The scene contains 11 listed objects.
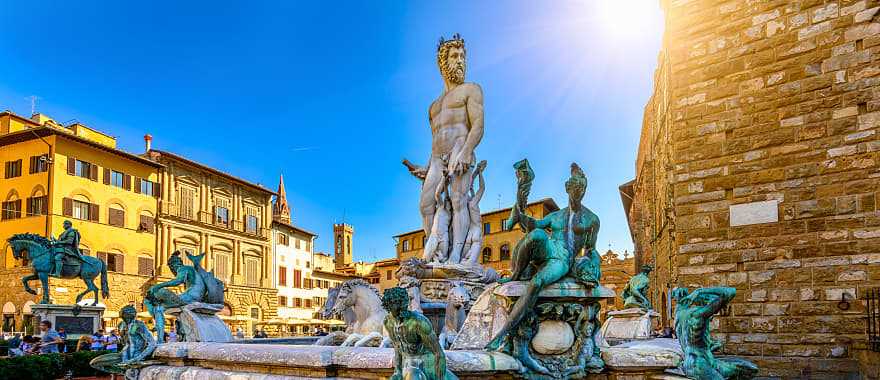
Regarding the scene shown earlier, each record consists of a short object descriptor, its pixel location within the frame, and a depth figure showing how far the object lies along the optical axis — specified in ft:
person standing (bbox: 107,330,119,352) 44.27
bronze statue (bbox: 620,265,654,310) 27.84
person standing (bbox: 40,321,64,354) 42.86
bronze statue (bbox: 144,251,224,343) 24.21
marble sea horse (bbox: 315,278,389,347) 20.92
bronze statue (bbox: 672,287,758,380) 15.29
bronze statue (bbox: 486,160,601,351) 14.70
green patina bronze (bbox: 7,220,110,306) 57.77
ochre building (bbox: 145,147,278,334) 130.21
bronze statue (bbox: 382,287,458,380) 12.63
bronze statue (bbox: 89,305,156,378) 19.83
